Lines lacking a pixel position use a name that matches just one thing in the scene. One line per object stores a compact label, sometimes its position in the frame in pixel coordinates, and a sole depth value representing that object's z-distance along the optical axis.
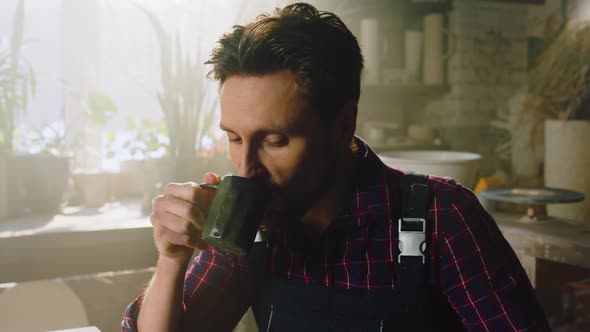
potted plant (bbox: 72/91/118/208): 2.75
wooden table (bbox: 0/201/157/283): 2.11
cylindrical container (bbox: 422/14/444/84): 3.85
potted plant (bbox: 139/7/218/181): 2.65
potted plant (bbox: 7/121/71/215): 2.46
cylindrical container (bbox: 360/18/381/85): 3.59
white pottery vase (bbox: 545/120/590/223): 3.18
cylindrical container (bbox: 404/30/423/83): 3.83
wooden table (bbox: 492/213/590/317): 2.28
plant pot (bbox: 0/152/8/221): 2.39
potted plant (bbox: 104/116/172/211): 2.61
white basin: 2.49
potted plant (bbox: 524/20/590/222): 3.19
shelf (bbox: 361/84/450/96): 3.76
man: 1.18
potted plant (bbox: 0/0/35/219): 2.51
